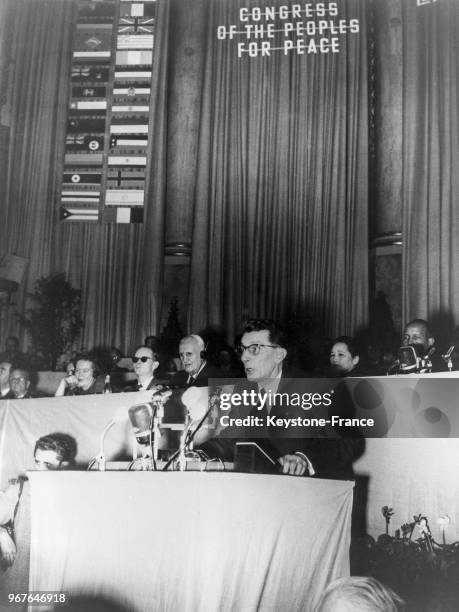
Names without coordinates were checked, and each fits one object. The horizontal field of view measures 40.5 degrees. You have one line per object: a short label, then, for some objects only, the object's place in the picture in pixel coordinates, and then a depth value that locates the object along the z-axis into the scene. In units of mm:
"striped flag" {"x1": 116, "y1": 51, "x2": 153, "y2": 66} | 4742
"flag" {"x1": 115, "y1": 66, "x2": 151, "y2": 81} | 4754
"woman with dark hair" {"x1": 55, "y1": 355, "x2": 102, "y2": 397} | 4363
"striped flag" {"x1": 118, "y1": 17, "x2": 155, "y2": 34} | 4711
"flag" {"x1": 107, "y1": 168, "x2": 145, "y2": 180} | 4574
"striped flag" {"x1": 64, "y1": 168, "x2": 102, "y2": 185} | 4574
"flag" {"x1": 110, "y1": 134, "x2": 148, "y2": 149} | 4613
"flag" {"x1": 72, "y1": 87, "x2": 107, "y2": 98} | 4723
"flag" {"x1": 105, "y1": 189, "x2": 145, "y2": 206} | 4590
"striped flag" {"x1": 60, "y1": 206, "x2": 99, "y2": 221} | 4641
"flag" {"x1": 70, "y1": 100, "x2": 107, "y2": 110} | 4707
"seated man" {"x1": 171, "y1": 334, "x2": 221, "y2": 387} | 3938
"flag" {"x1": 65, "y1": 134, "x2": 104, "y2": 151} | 4633
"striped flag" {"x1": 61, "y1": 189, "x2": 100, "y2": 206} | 4637
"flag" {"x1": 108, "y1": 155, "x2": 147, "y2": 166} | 4570
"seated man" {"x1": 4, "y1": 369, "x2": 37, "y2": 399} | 4320
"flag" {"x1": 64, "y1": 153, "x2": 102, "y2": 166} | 4594
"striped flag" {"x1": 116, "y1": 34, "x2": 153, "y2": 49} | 4727
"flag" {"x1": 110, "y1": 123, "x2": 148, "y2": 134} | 4617
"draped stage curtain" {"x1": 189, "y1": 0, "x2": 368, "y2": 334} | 4762
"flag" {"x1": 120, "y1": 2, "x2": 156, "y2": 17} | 4695
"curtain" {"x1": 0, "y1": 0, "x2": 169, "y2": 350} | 4586
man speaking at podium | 3279
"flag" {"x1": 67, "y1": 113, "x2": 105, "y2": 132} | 4660
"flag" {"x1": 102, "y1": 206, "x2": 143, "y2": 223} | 4598
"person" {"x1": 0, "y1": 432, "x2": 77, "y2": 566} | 3320
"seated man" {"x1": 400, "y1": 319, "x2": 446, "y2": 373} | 3891
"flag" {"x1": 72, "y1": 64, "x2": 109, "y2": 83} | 4707
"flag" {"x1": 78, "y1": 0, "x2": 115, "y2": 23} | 4703
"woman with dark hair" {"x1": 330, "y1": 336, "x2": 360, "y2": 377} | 3865
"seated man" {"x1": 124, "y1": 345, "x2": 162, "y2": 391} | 4211
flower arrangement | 3180
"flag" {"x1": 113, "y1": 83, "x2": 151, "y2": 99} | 4744
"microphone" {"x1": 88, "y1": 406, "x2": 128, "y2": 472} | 3564
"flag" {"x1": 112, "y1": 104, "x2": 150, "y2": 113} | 4662
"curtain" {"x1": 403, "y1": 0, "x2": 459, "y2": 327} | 4473
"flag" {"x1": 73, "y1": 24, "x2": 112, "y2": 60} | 4699
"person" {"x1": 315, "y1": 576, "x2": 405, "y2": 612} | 2232
